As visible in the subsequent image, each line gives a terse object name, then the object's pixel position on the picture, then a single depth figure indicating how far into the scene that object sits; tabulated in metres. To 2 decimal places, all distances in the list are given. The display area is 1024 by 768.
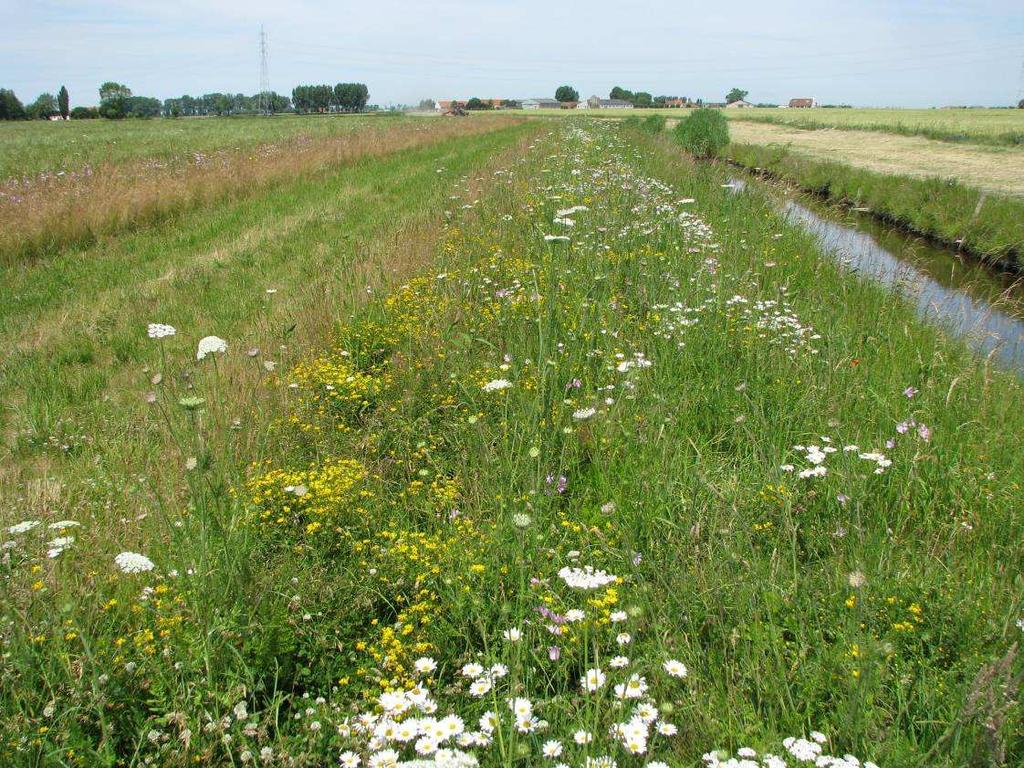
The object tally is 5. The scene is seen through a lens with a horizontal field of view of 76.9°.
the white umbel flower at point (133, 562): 2.03
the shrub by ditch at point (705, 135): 27.80
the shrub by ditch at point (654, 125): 32.76
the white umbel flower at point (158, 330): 3.24
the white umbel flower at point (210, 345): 3.04
